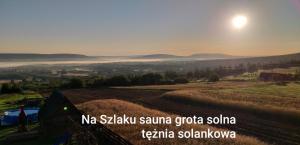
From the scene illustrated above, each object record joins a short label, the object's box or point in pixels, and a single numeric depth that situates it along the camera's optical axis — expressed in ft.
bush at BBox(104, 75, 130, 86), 300.61
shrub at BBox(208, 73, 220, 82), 352.69
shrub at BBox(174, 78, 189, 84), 328.10
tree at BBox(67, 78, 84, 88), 296.51
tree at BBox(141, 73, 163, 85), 312.79
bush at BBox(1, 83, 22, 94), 291.48
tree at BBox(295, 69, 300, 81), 276.72
